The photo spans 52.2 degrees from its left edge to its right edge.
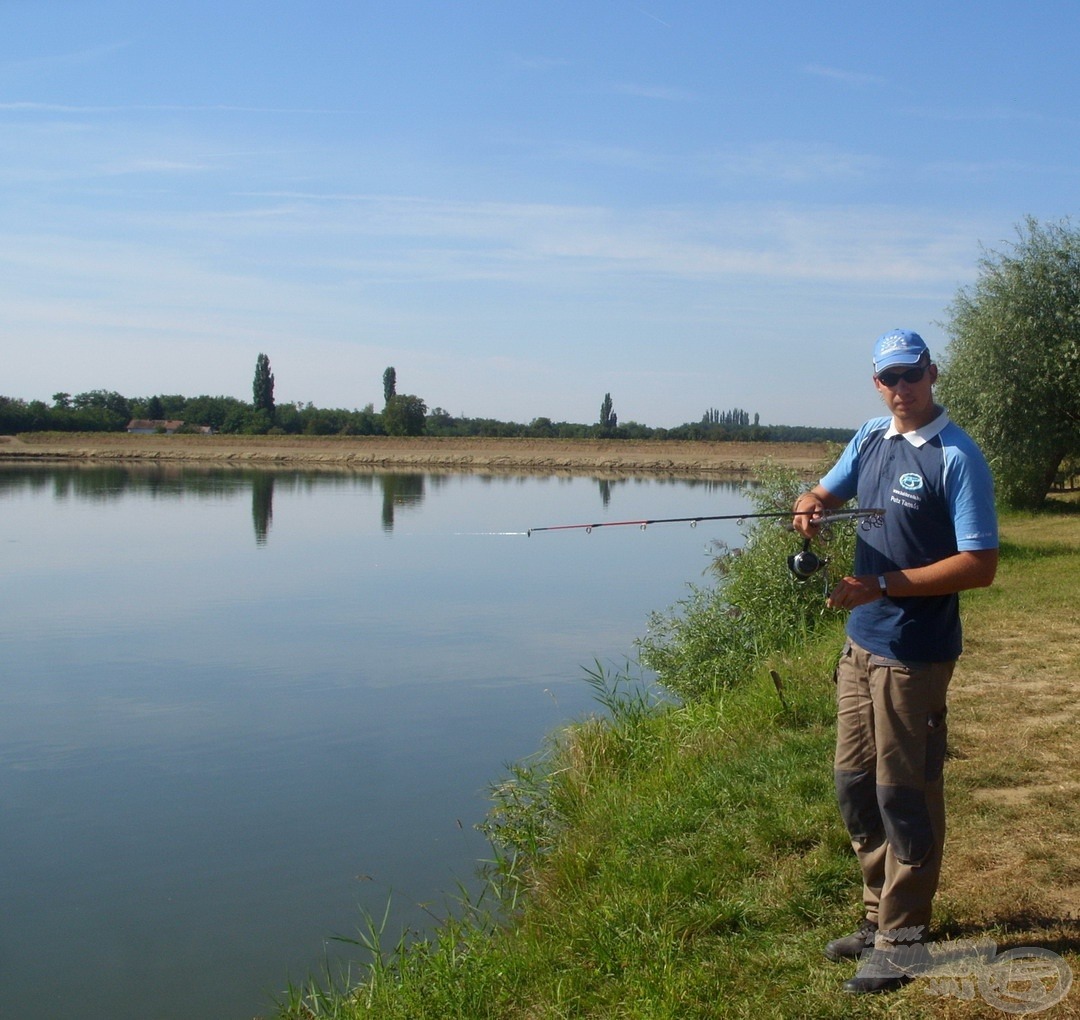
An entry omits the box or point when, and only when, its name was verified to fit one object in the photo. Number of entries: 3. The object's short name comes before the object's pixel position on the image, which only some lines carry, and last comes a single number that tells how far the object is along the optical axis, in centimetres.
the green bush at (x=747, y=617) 1086
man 368
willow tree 2077
